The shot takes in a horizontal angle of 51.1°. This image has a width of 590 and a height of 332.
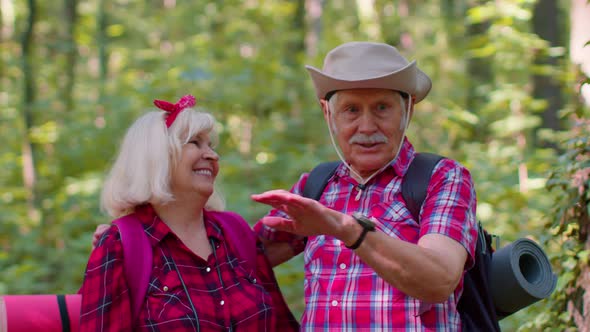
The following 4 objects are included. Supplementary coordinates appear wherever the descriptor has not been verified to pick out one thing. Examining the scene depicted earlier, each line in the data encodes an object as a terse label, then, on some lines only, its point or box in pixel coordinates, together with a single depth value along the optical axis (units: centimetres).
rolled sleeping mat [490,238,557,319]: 250
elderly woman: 256
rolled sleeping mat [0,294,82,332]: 263
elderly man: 204
